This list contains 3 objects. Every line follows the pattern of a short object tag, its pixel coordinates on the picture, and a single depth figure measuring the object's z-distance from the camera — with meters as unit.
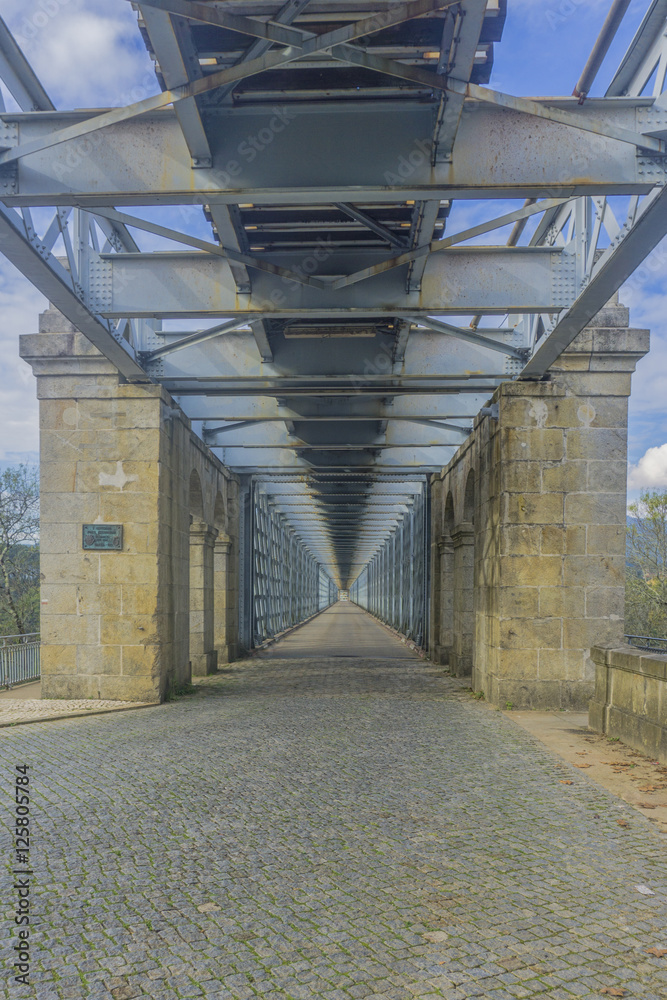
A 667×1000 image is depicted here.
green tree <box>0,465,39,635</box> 31.64
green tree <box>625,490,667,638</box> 29.61
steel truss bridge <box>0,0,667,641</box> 5.66
